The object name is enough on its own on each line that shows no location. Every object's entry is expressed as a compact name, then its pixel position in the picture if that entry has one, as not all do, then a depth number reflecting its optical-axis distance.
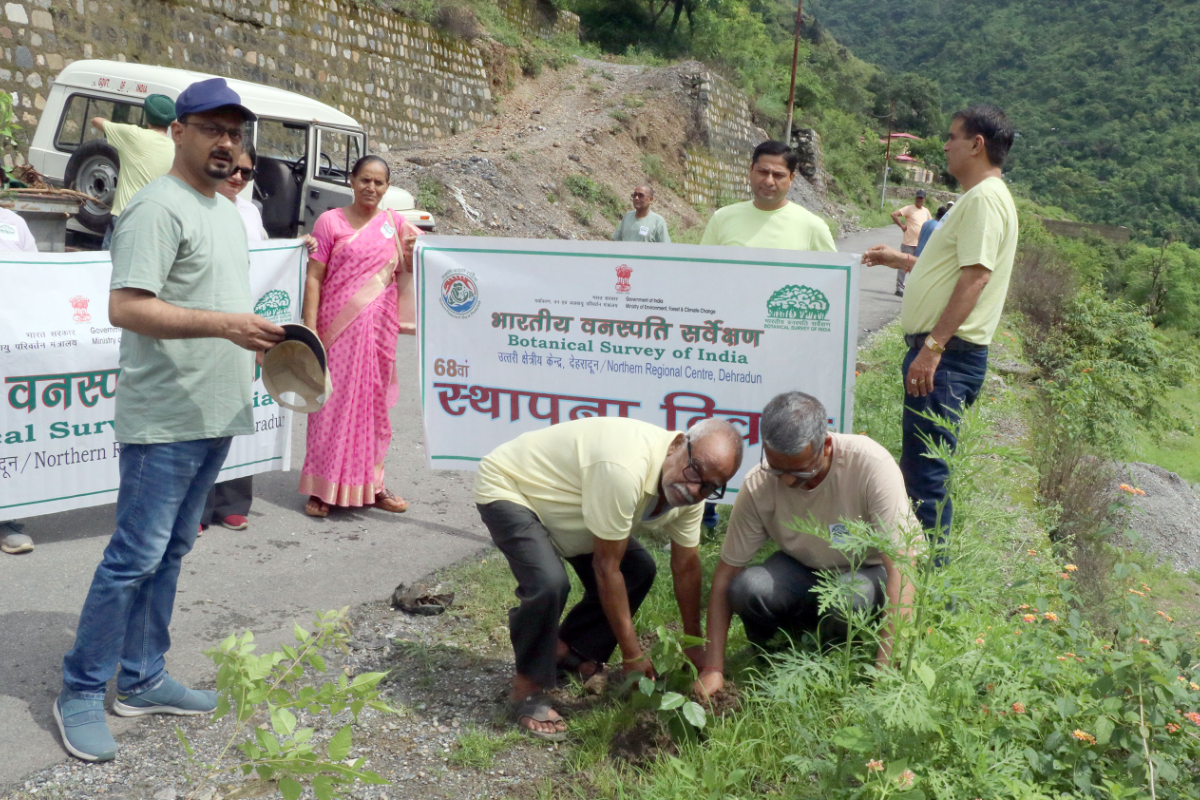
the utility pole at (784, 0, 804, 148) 32.58
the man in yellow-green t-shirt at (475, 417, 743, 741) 2.95
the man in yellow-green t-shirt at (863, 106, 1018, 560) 3.74
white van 10.73
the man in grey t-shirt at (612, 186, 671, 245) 8.43
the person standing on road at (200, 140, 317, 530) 4.84
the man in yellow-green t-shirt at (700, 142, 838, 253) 4.76
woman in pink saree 5.11
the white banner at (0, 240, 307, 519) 4.31
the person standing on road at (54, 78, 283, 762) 2.74
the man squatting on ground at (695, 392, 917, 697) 2.98
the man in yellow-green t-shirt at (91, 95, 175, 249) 6.17
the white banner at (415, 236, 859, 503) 4.21
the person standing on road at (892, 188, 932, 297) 14.20
